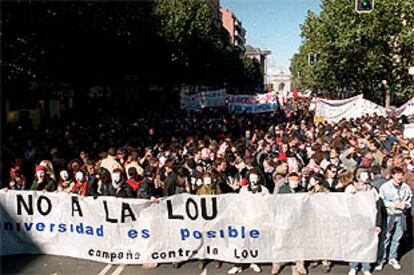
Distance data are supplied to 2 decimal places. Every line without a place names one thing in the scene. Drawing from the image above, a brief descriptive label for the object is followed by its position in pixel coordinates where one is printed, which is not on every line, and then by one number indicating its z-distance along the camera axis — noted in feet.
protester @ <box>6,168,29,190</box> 33.38
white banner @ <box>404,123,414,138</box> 58.80
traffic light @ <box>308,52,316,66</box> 107.82
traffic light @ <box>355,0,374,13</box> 44.91
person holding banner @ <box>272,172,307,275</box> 28.37
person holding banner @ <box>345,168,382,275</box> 27.96
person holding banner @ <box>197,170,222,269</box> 29.66
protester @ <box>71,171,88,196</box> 31.37
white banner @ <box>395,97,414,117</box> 78.84
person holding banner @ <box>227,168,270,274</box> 28.73
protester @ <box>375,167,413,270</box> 28.89
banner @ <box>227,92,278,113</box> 103.60
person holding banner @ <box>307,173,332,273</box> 28.68
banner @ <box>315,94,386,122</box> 89.30
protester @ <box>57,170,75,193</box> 31.30
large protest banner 28.19
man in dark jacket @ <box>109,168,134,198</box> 30.19
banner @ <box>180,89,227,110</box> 101.60
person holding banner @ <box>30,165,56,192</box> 32.17
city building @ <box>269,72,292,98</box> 611.55
